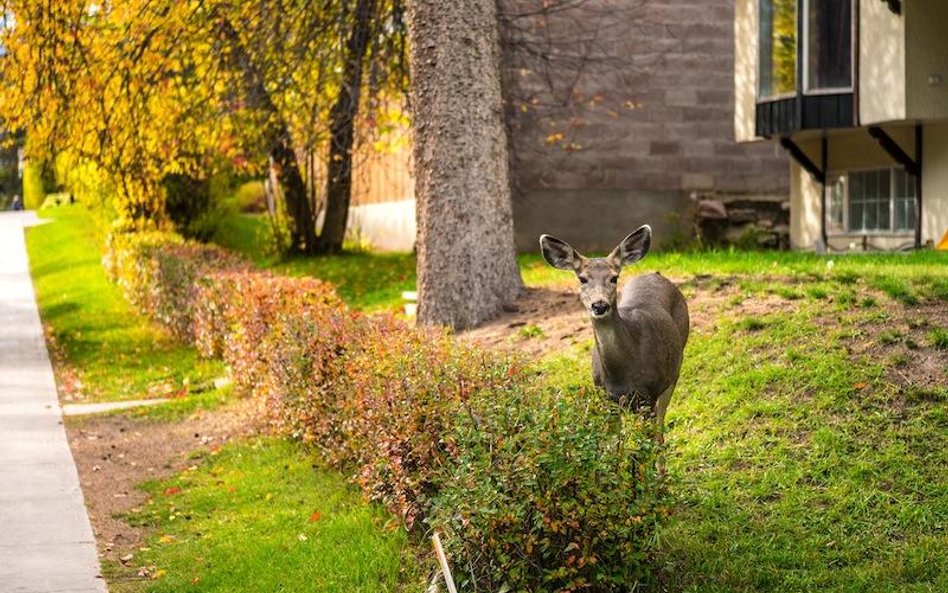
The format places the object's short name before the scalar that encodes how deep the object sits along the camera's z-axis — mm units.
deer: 7562
